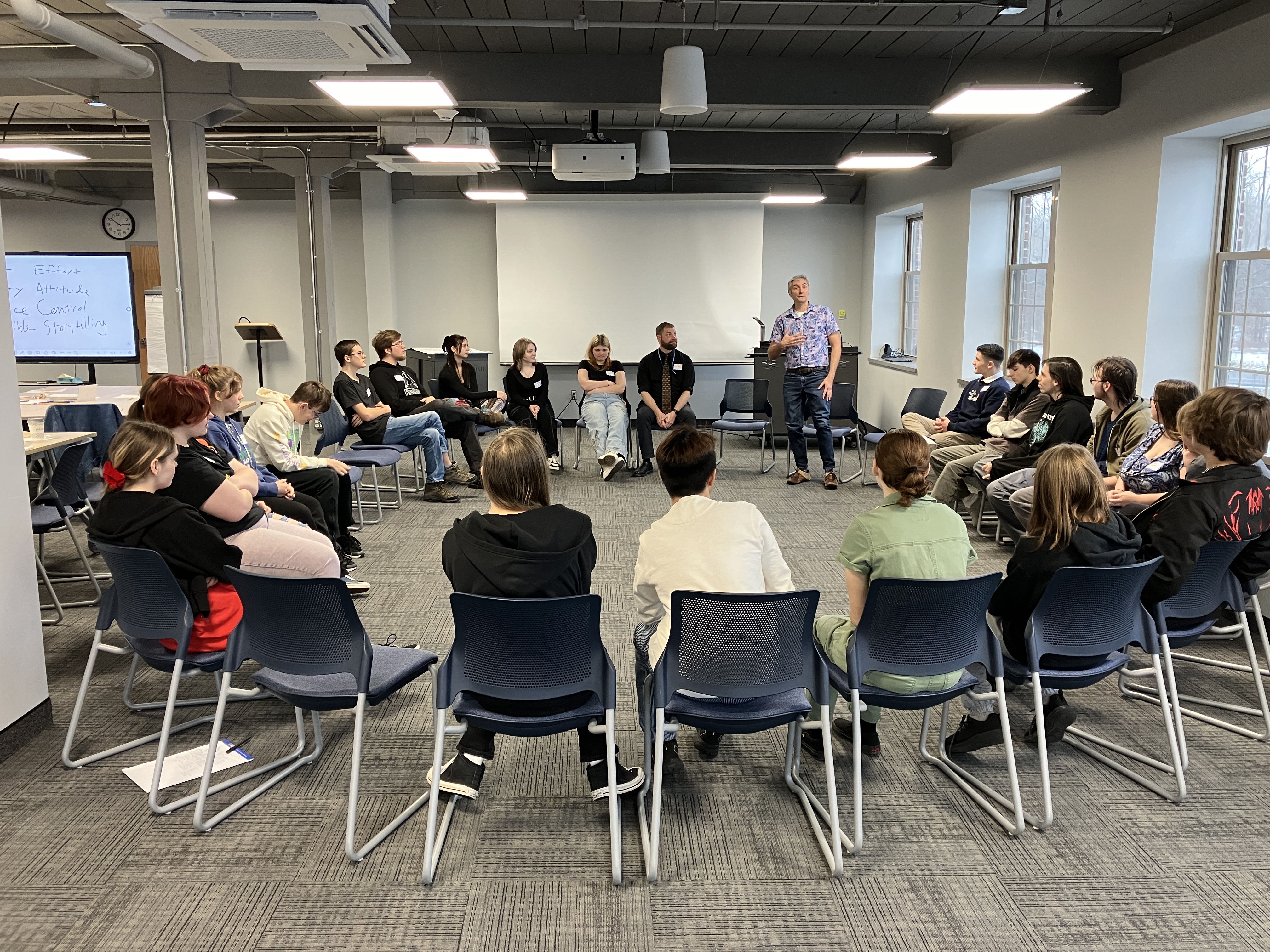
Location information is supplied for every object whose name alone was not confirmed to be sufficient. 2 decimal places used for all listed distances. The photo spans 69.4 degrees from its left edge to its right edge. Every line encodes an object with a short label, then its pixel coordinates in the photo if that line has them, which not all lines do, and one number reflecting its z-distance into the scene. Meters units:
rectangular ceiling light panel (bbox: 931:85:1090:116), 4.39
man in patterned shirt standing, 7.48
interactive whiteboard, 11.35
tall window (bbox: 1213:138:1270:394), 5.42
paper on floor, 2.88
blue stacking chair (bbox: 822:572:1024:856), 2.44
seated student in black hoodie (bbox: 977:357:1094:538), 5.07
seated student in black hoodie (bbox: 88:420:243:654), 2.86
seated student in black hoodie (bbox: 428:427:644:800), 2.46
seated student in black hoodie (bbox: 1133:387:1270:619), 2.91
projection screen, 10.84
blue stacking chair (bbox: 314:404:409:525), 6.06
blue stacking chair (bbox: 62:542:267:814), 2.72
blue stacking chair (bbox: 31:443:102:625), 4.39
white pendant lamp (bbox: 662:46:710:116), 5.11
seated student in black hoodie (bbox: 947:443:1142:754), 2.72
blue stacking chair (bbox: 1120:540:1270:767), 2.96
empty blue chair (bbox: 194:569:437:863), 2.42
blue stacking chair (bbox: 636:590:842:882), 2.29
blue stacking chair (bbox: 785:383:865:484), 8.12
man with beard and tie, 8.06
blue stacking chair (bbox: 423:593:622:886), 2.25
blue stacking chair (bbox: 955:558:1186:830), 2.59
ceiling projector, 7.45
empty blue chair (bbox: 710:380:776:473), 8.58
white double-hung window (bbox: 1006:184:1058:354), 7.77
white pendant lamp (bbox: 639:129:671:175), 8.81
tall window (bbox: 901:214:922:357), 10.80
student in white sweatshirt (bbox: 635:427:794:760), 2.56
